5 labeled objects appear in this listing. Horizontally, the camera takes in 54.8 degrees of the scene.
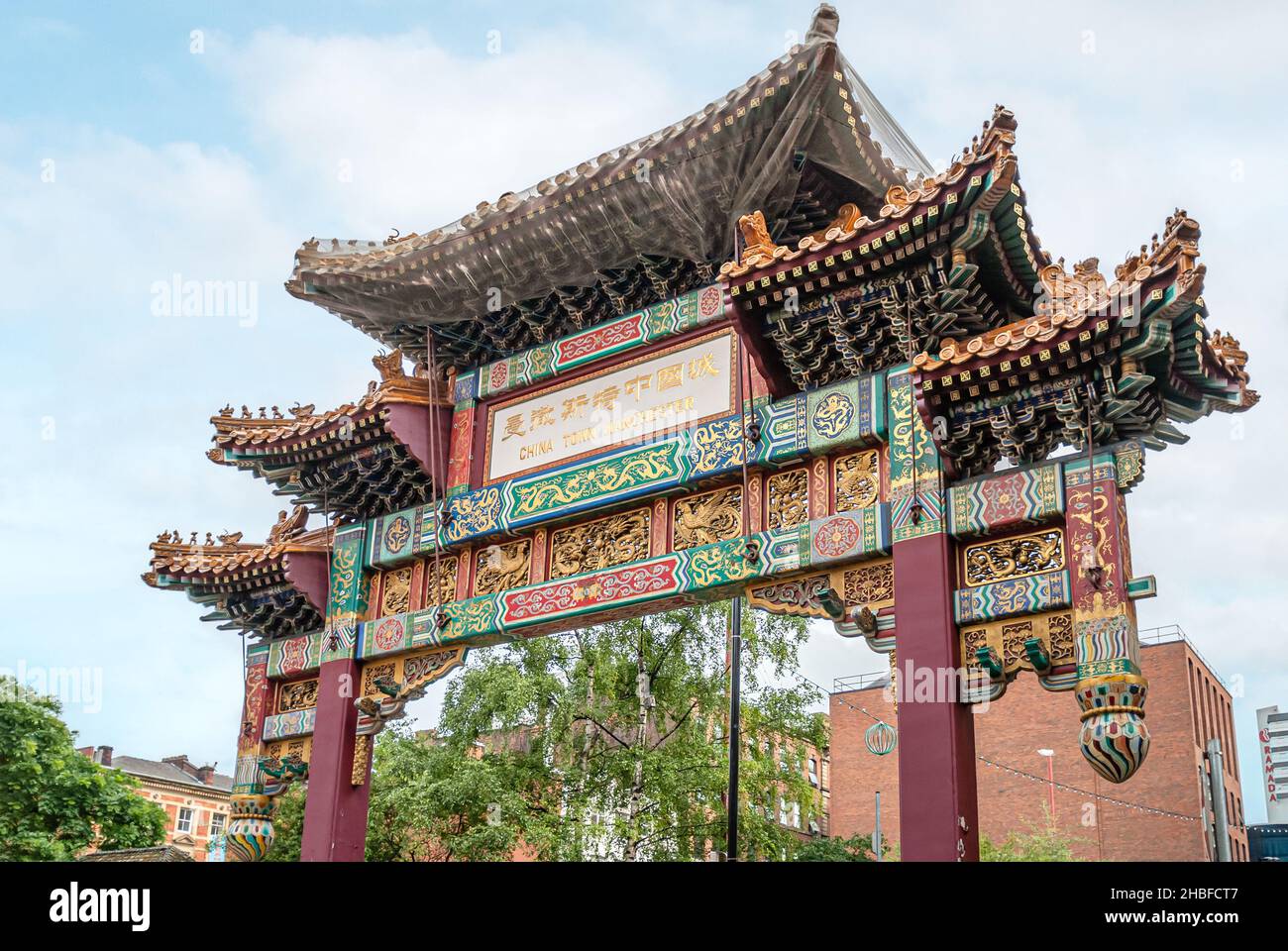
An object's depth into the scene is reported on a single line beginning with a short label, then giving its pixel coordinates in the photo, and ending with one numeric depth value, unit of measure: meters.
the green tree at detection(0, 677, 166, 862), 21.45
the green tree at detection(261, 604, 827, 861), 17.25
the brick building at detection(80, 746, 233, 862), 40.66
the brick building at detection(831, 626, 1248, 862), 27.28
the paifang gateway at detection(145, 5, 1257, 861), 8.08
